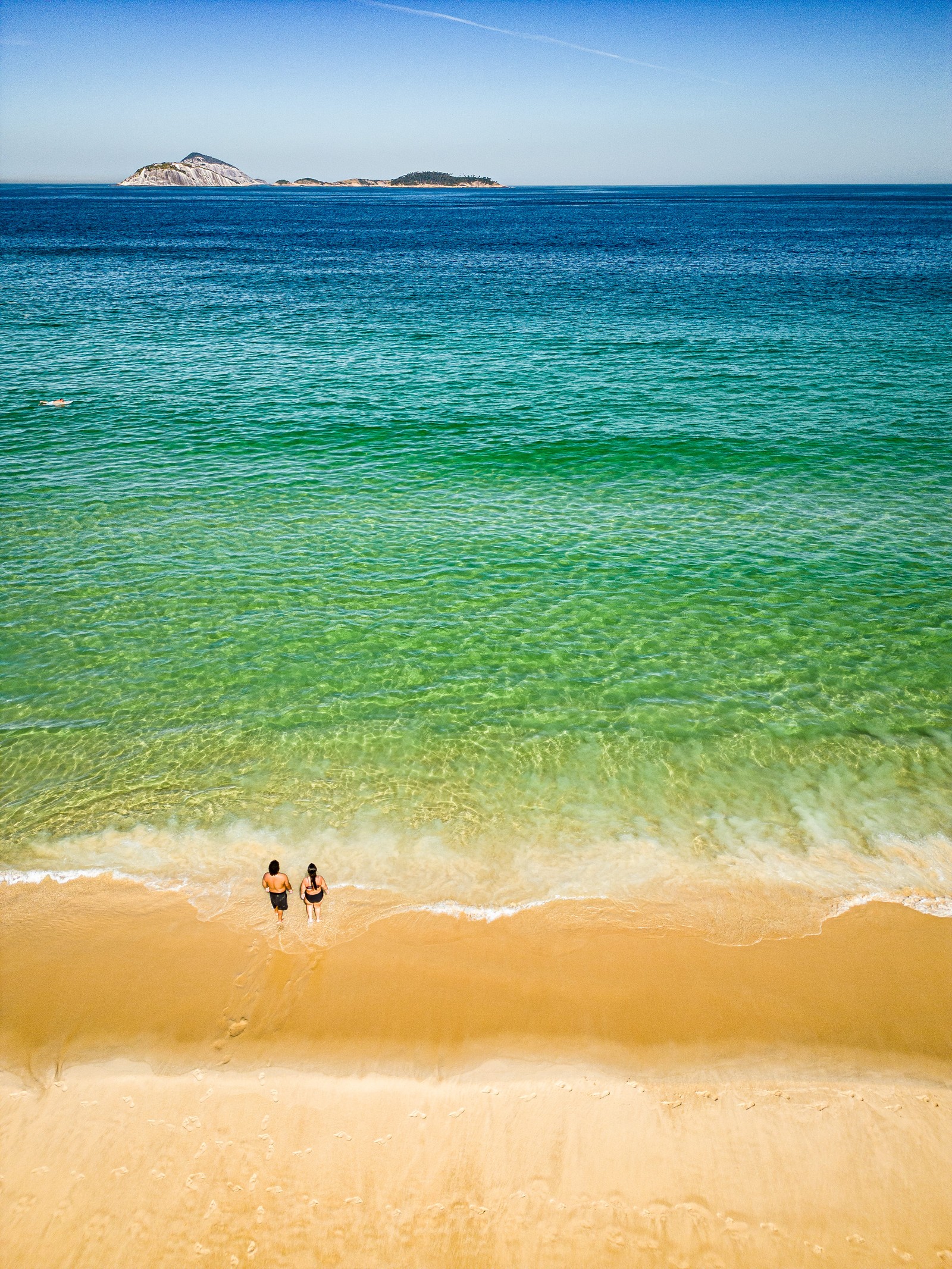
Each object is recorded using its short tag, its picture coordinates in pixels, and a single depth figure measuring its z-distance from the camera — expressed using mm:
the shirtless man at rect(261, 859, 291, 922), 11750
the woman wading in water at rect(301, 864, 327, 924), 11781
